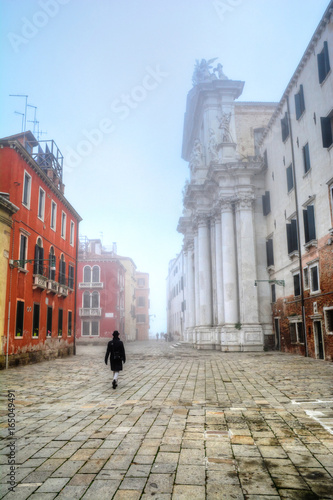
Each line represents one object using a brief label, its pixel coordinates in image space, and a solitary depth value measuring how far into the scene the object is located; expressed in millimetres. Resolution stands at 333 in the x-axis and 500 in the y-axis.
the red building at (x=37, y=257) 17156
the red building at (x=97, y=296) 47531
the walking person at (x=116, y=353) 10738
